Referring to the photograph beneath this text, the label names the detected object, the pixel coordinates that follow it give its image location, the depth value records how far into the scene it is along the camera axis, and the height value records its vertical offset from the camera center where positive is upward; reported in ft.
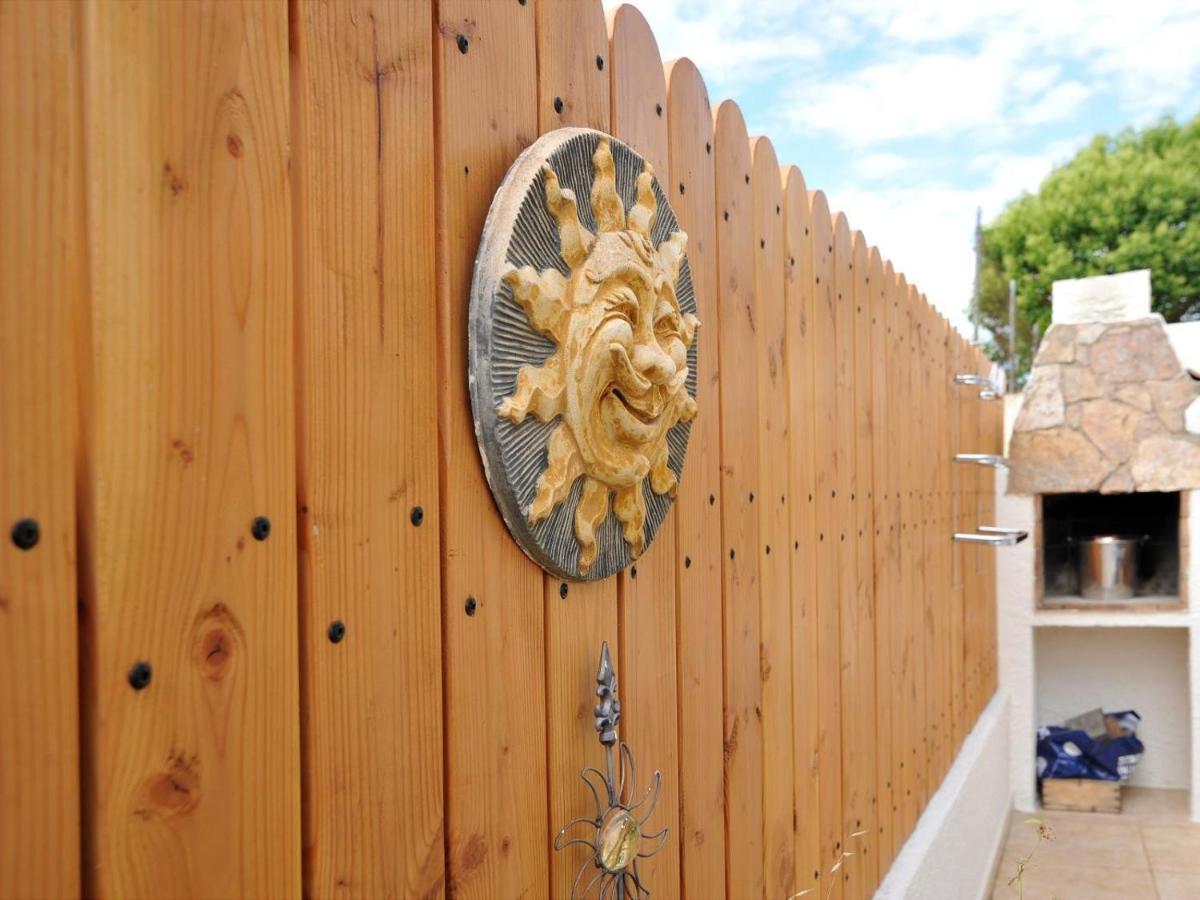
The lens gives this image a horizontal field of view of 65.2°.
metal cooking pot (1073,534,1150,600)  17.88 -2.44
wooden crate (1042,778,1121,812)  17.67 -6.79
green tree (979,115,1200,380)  54.19 +13.15
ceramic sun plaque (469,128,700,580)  3.34 +0.36
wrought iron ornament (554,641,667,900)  3.81 -1.58
